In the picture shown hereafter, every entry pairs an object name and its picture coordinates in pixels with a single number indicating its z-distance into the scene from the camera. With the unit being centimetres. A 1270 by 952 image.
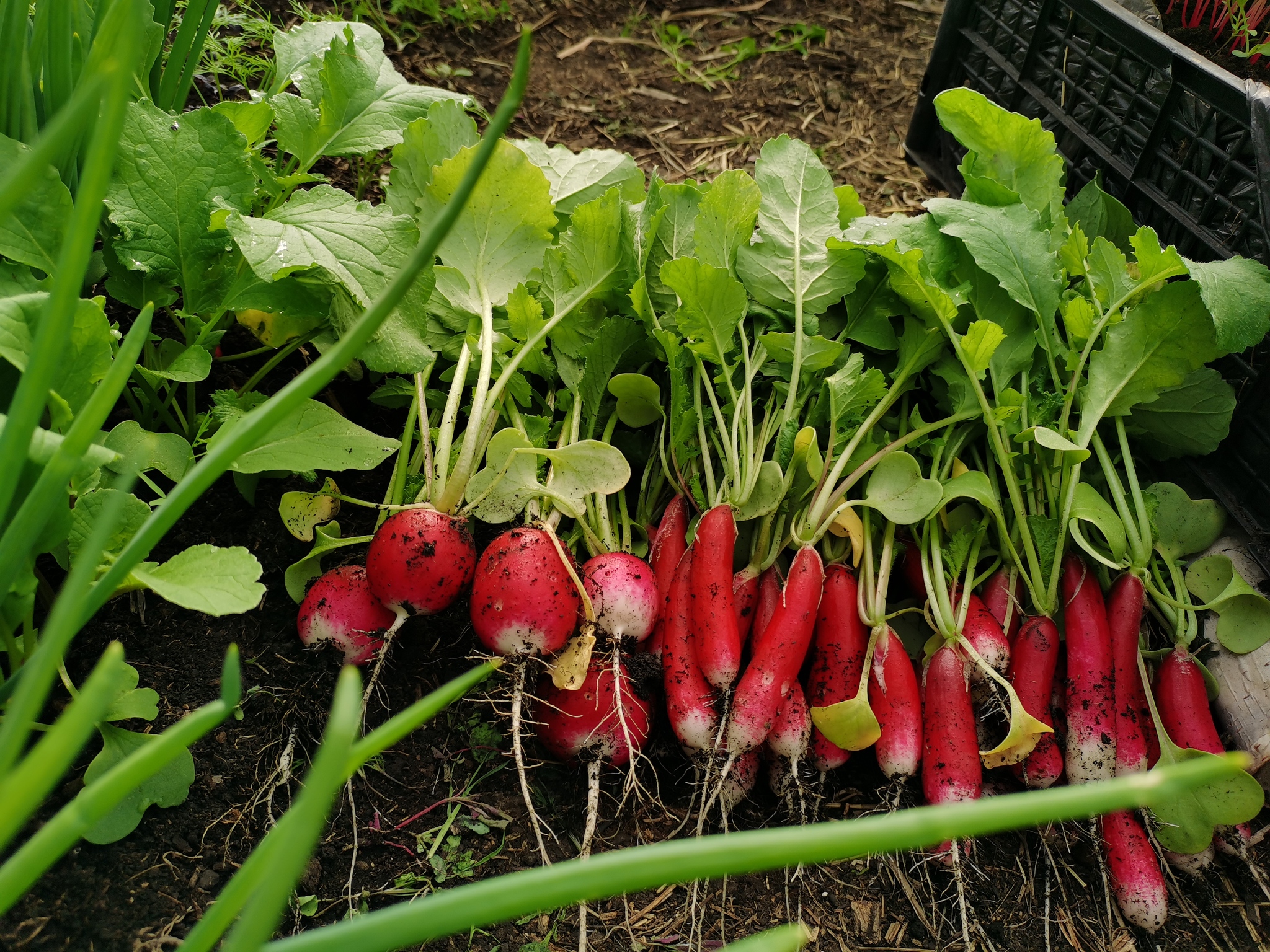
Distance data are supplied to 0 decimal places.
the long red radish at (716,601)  36
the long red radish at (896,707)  36
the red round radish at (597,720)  35
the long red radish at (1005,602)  39
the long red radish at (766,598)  38
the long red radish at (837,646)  37
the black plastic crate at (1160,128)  39
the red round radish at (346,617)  35
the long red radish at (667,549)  38
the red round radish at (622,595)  36
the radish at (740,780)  35
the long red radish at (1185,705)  37
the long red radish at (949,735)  35
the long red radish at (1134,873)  34
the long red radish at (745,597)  38
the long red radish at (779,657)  35
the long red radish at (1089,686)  36
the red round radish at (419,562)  35
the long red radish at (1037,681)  36
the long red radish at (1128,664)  37
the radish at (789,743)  35
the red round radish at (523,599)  35
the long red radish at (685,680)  35
